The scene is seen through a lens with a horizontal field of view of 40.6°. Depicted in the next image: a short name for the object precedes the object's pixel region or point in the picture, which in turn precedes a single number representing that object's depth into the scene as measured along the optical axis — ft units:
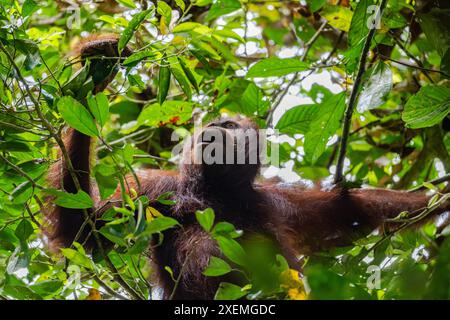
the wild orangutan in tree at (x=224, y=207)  13.10
